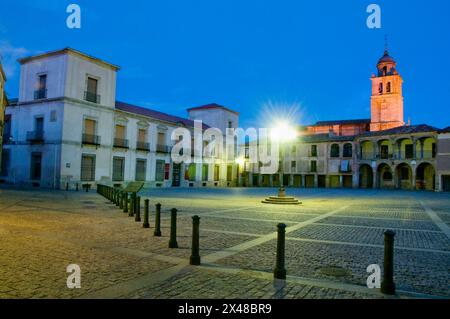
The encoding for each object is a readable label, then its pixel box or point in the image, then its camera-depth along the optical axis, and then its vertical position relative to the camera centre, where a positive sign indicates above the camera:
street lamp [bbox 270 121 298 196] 17.97 +2.77
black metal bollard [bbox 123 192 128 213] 11.96 -0.97
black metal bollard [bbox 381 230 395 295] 4.11 -1.09
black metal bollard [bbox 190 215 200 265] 5.30 -1.22
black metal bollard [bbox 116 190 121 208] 13.98 -0.97
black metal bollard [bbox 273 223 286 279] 4.61 -1.16
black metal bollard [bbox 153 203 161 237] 7.77 -1.16
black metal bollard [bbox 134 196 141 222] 10.08 -1.16
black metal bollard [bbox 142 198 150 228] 8.82 -1.27
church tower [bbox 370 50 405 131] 58.56 +15.70
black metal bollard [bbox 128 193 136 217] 11.11 -0.94
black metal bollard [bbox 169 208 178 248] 6.51 -1.14
